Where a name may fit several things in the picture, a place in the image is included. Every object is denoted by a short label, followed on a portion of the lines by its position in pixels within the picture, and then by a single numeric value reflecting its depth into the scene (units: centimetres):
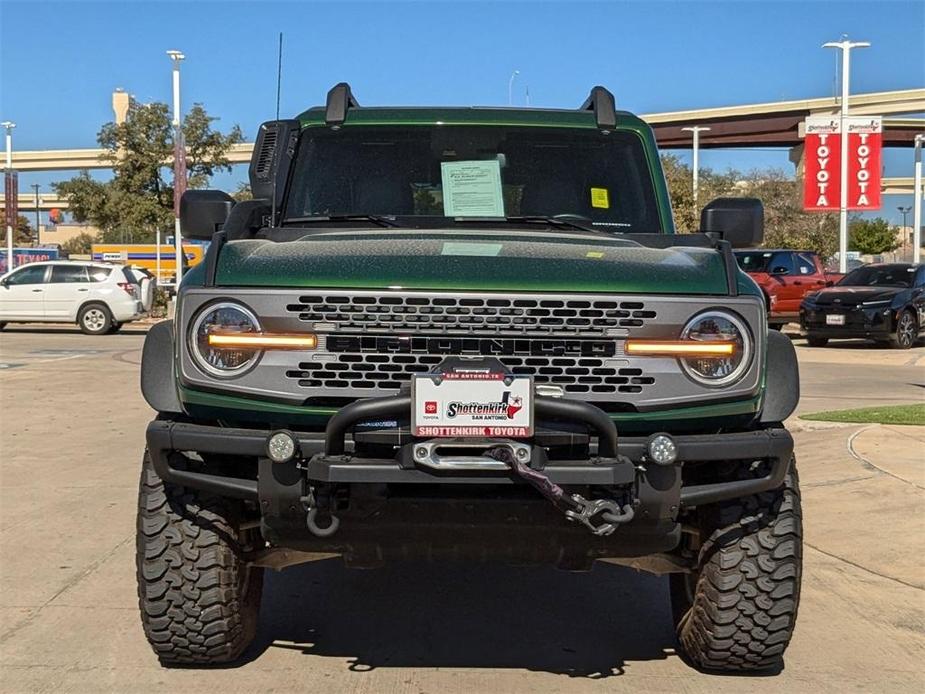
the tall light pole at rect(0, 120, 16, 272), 4022
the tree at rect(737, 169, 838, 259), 5266
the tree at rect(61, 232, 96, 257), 8975
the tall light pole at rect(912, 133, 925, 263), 4556
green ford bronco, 347
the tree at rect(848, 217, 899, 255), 8212
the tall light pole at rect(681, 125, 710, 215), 4977
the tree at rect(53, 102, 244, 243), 3788
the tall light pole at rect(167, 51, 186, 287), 2850
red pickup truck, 2403
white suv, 2414
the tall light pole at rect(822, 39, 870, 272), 2784
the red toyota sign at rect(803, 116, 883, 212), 2784
